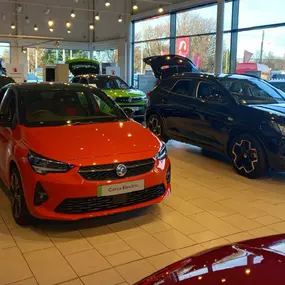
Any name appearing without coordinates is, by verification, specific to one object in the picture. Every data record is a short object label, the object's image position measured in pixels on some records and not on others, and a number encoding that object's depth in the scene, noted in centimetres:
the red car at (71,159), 314
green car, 957
